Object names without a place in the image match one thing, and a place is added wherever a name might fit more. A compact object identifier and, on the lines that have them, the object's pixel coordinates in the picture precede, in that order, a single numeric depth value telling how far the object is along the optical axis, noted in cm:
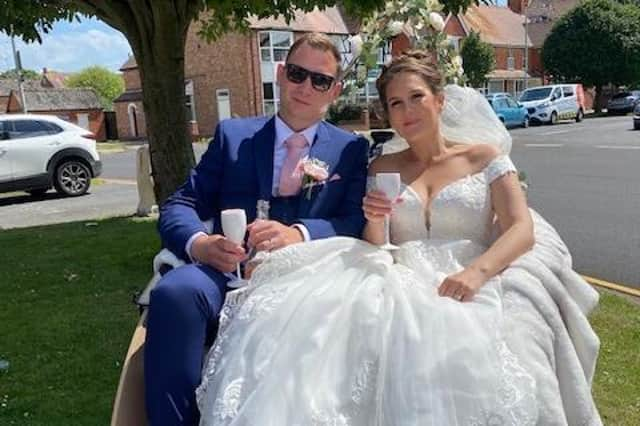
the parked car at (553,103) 3136
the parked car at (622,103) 3781
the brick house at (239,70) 3519
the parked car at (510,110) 2948
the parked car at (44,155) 1220
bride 206
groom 266
